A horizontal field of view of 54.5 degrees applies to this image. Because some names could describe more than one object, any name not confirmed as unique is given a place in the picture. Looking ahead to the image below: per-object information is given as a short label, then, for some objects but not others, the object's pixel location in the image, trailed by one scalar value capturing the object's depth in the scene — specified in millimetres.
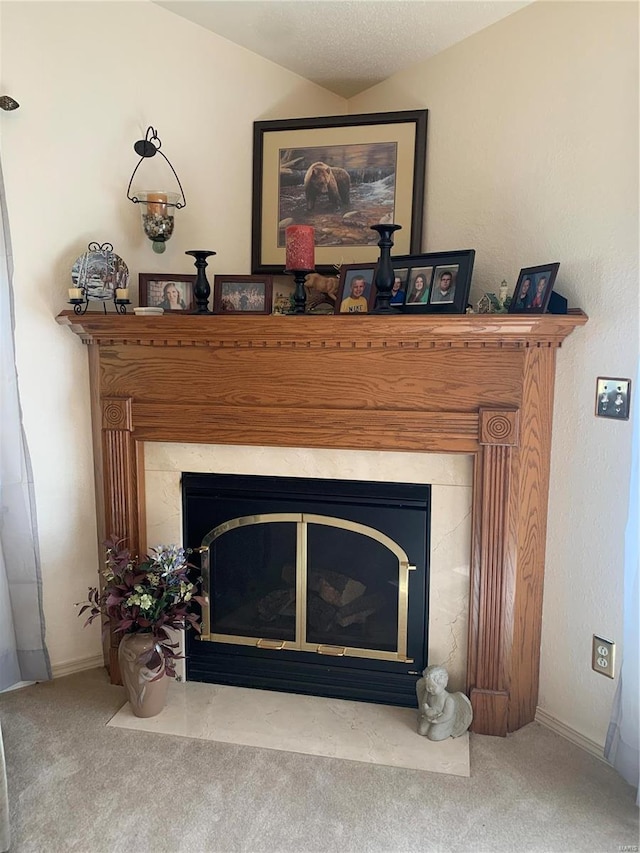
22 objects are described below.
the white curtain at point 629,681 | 1738
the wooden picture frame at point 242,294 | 2205
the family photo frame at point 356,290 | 2088
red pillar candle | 2029
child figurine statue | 1994
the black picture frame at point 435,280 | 1964
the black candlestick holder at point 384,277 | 1964
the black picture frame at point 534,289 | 1828
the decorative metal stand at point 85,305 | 2139
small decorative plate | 2160
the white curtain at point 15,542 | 2148
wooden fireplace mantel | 1944
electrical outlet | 1908
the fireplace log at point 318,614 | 2287
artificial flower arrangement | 2070
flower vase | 2070
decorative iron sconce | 2240
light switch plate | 1810
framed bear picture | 2367
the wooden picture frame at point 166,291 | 2246
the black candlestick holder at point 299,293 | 2076
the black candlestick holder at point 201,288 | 2131
